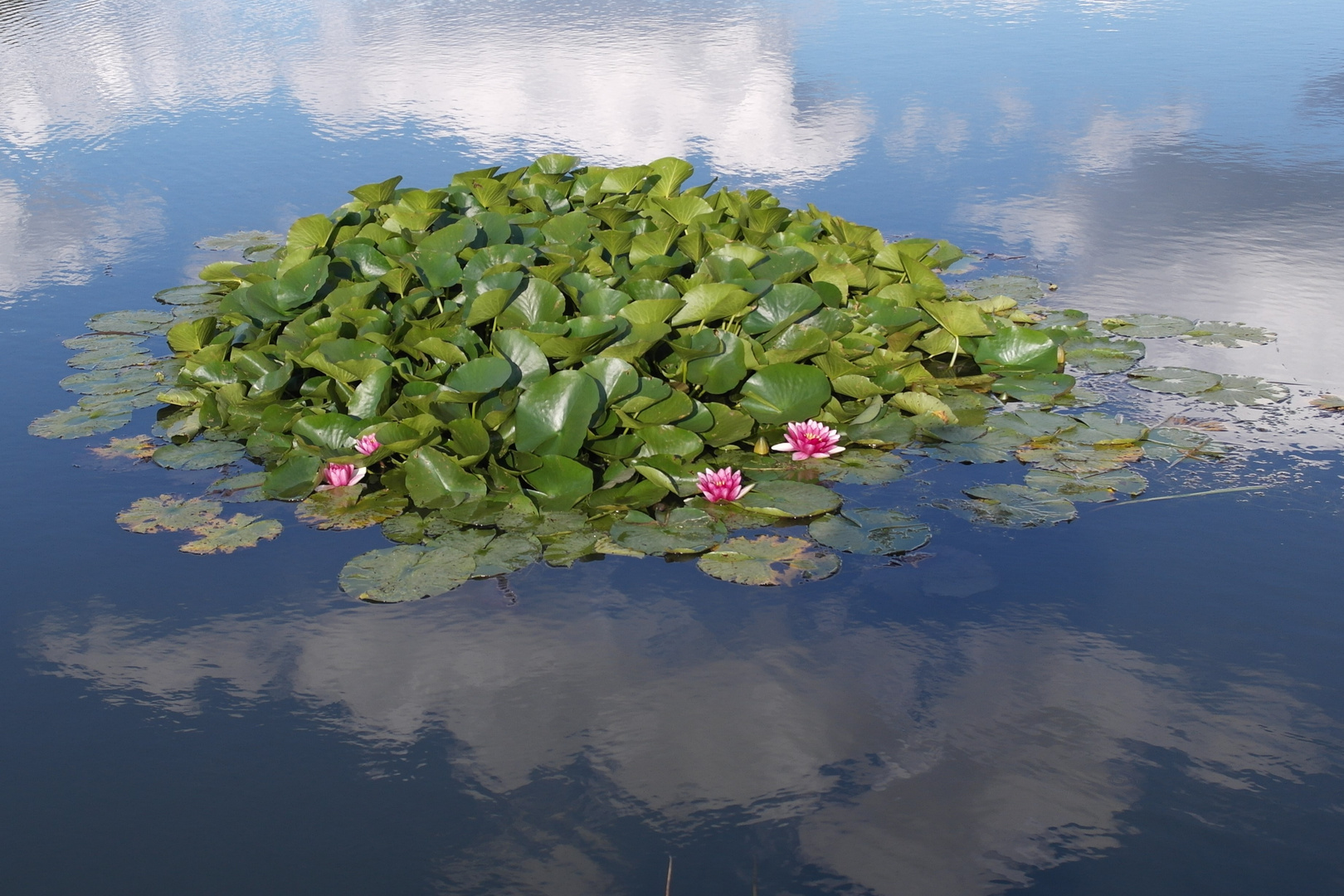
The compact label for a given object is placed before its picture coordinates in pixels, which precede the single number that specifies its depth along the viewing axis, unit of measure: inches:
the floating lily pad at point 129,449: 145.7
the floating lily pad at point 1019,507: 124.2
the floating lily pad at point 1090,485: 129.4
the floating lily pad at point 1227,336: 171.5
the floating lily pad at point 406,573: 112.8
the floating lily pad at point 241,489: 134.0
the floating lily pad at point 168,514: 128.0
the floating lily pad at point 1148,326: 175.6
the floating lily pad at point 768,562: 115.3
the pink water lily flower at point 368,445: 133.1
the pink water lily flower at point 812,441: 138.6
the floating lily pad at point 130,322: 188.9
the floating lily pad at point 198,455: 142.0
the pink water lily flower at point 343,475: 133.2
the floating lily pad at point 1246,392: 151.6
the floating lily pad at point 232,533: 123.8
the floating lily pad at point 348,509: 128.6
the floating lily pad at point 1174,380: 155.6
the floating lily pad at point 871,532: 119.7
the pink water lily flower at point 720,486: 128.2
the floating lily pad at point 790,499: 126.3
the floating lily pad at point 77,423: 151.3
